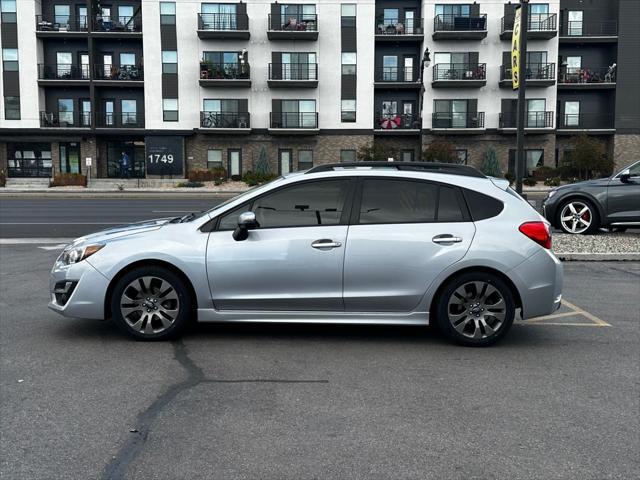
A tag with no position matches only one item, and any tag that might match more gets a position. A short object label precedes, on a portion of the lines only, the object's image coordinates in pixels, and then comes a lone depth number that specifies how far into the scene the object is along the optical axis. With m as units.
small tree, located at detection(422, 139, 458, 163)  44.16
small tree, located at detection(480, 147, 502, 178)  46.41
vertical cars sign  17.64
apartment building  46.53
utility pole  14.48
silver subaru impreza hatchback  5.85
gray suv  12.88
